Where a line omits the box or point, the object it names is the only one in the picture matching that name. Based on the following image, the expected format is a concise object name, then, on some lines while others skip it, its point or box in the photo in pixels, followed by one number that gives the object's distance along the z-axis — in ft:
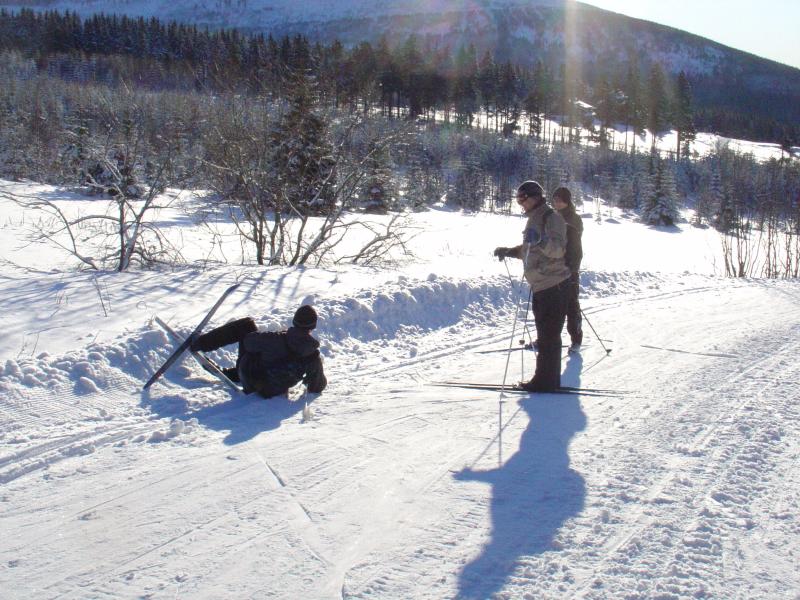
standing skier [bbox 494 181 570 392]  18.83
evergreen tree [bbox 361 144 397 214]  118.42
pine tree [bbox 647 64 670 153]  297.33
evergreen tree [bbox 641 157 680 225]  160.25
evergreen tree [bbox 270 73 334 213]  41.57
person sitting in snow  17.62
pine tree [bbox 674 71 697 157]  290.97
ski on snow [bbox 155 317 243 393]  18.06
